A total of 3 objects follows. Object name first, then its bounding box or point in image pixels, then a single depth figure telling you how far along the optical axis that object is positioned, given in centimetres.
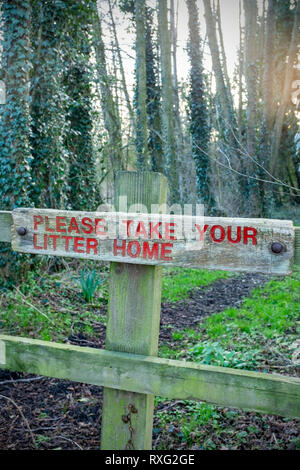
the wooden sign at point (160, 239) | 183
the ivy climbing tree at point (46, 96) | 783
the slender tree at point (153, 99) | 1788
